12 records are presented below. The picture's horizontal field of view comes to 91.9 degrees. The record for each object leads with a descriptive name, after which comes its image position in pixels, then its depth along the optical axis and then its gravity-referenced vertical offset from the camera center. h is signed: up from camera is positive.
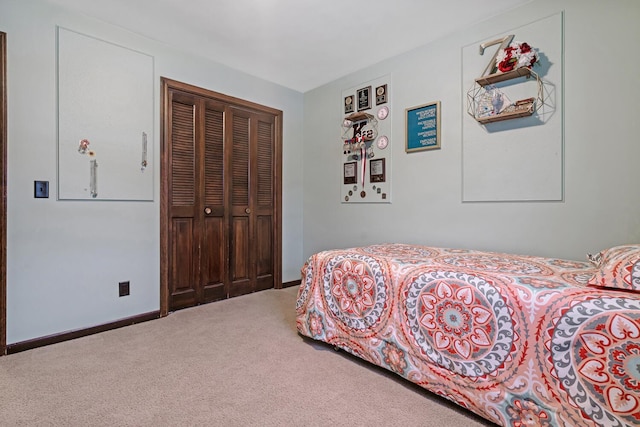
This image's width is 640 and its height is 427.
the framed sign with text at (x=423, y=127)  2.68 +0.76
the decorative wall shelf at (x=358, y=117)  3.14 +0.98
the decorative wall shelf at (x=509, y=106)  2.12 +0.83
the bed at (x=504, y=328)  1.09 -0.52
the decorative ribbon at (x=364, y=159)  3.22 +0.55
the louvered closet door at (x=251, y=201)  3.35 +0.12
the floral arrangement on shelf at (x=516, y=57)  2.08 +1.06
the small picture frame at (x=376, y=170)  3.08 +0.42
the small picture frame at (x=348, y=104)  3.35 +1.17
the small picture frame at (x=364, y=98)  3.20 +1.19
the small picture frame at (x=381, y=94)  3.05 +1.17
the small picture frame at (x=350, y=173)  3.32 +0.42
